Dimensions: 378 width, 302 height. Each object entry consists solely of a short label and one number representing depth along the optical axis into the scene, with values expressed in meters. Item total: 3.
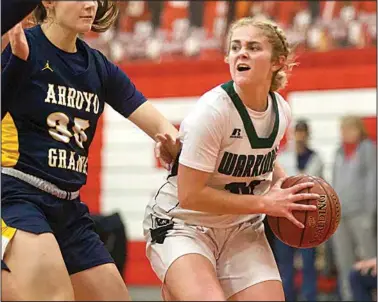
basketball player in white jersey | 6.02
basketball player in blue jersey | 5.33
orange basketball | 6.23
